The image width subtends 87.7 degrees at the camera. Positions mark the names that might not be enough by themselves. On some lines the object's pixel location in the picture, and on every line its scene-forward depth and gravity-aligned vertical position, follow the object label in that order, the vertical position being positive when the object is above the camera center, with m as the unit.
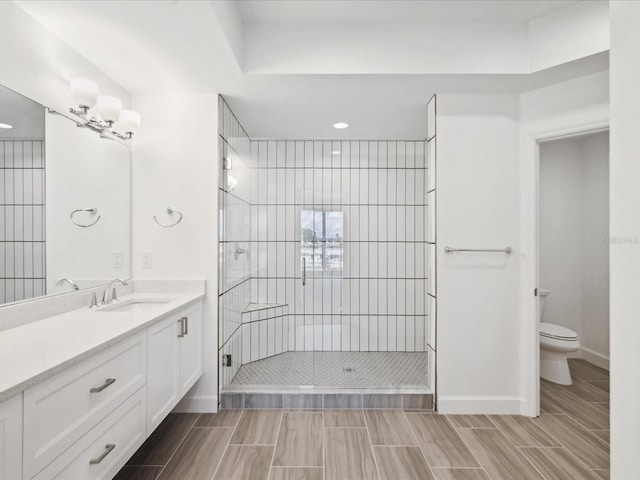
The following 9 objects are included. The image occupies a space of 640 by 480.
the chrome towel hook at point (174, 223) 2.44 +0.14
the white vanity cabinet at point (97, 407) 1.01 -0.66
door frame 2.42 -0.22
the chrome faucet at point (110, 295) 2.10 -0.36
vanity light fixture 1.85 +0.77
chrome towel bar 2.44 -0.07
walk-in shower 3.32 -0.12
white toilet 2.82 -0.96
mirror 1.59 +0.20
